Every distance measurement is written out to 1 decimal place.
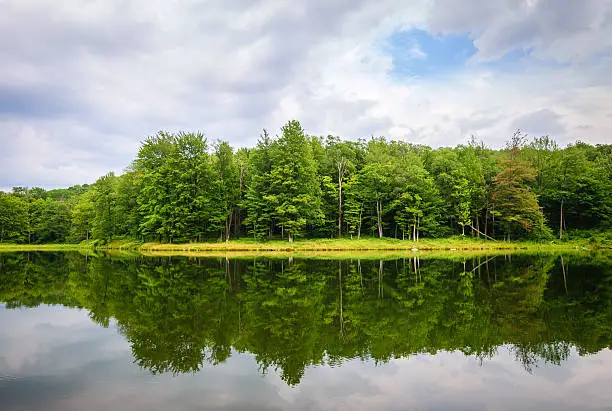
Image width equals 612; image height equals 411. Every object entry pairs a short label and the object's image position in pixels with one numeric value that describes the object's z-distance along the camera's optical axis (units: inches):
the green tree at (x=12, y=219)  3459.6
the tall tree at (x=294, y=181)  2071.0
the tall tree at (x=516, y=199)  2130.9
